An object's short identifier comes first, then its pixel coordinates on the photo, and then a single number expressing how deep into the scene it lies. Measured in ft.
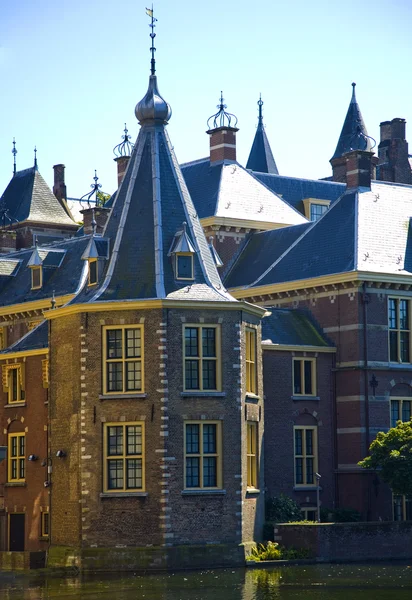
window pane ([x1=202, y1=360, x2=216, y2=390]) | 153.48
